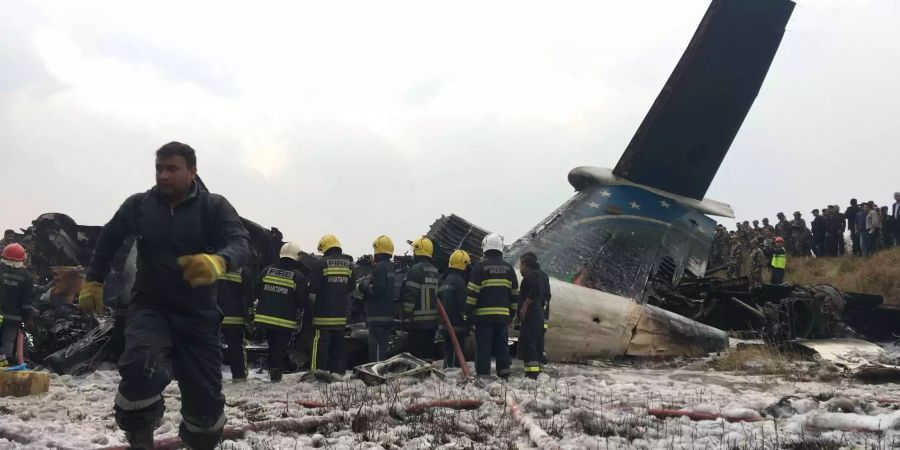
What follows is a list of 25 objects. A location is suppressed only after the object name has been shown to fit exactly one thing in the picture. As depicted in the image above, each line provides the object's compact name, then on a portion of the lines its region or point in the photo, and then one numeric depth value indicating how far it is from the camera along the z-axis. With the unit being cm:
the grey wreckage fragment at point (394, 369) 689
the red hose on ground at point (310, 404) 526
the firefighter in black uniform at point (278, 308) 770
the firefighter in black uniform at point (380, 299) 880
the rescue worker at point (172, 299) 328
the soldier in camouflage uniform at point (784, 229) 2229
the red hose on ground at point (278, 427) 377
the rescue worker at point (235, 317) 761
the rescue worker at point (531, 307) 782
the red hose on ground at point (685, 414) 482
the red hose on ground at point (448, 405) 504
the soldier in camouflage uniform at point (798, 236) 2177
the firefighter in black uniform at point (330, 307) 793
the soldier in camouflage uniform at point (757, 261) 1850
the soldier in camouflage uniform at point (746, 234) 2158
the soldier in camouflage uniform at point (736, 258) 2023
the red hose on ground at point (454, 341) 767
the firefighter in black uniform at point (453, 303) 884
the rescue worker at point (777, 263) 1505
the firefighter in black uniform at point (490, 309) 775
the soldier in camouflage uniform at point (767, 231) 2120
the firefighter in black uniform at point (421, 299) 884
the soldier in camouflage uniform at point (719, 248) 2138
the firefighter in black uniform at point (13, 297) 827
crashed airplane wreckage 934
